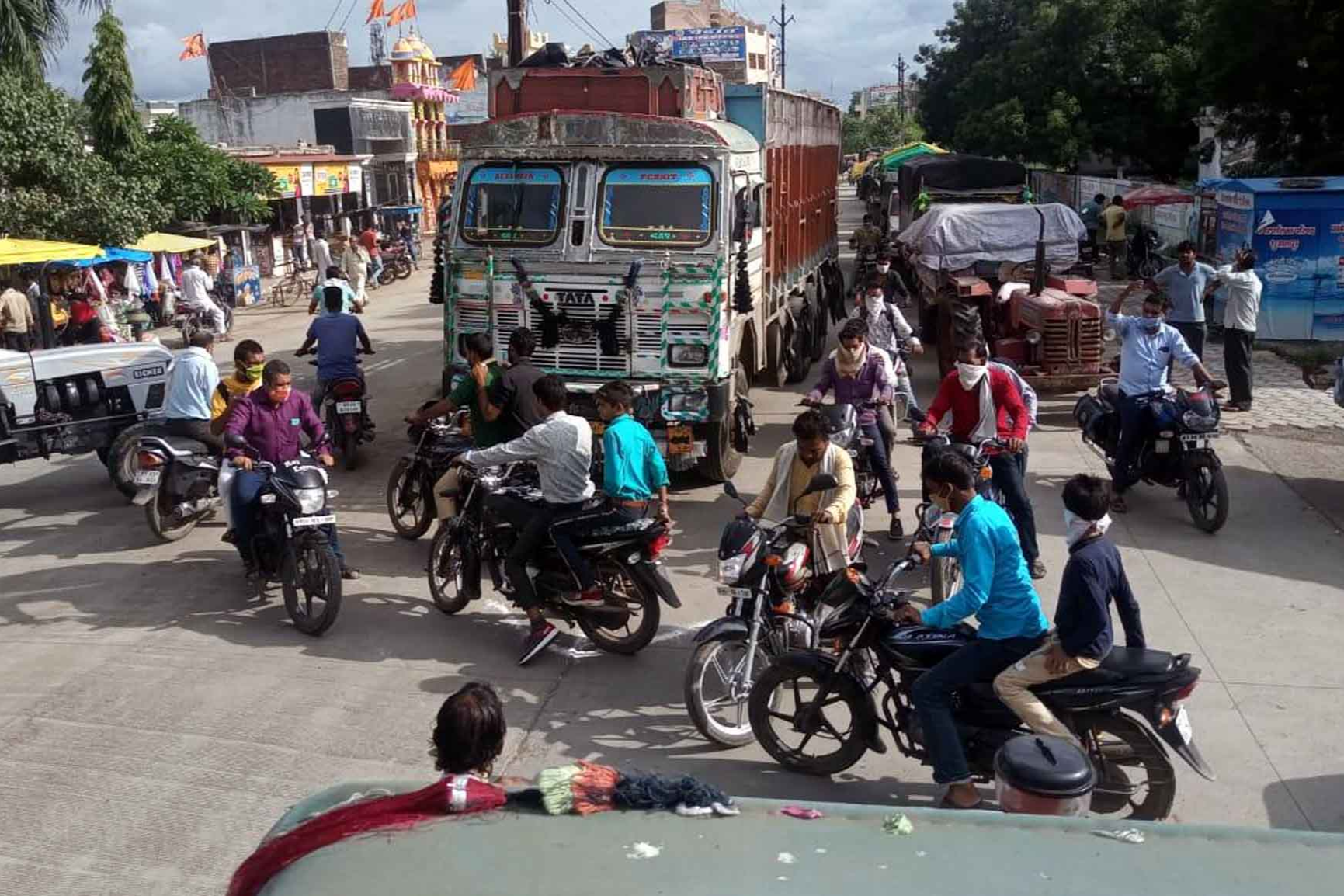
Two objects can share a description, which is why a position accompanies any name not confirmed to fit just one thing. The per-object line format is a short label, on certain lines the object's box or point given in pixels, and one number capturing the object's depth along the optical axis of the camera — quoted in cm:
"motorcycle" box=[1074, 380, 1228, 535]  888
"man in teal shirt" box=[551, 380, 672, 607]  669
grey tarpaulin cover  1465
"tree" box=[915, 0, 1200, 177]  2969
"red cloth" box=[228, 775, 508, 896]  266
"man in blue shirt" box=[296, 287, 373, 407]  1109
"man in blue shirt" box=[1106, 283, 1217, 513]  917
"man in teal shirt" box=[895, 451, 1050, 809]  471
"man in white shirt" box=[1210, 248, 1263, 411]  1259
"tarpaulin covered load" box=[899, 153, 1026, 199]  2225
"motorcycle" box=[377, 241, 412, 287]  2925
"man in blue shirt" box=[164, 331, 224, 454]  948
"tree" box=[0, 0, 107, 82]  1991
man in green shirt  803
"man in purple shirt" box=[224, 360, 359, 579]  754
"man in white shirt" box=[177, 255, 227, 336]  1983
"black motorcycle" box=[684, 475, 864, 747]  563
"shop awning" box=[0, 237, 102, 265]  1251
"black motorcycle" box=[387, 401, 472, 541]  859
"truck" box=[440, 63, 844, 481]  978
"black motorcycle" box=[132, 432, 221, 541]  903
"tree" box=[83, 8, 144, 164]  2422
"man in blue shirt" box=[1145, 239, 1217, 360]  1234
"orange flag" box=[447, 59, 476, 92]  5744
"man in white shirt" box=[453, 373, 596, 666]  671
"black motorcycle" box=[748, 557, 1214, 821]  464
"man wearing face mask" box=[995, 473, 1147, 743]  459
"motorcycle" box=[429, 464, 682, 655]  668
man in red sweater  763
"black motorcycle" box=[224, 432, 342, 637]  714
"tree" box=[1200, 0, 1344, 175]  1862
